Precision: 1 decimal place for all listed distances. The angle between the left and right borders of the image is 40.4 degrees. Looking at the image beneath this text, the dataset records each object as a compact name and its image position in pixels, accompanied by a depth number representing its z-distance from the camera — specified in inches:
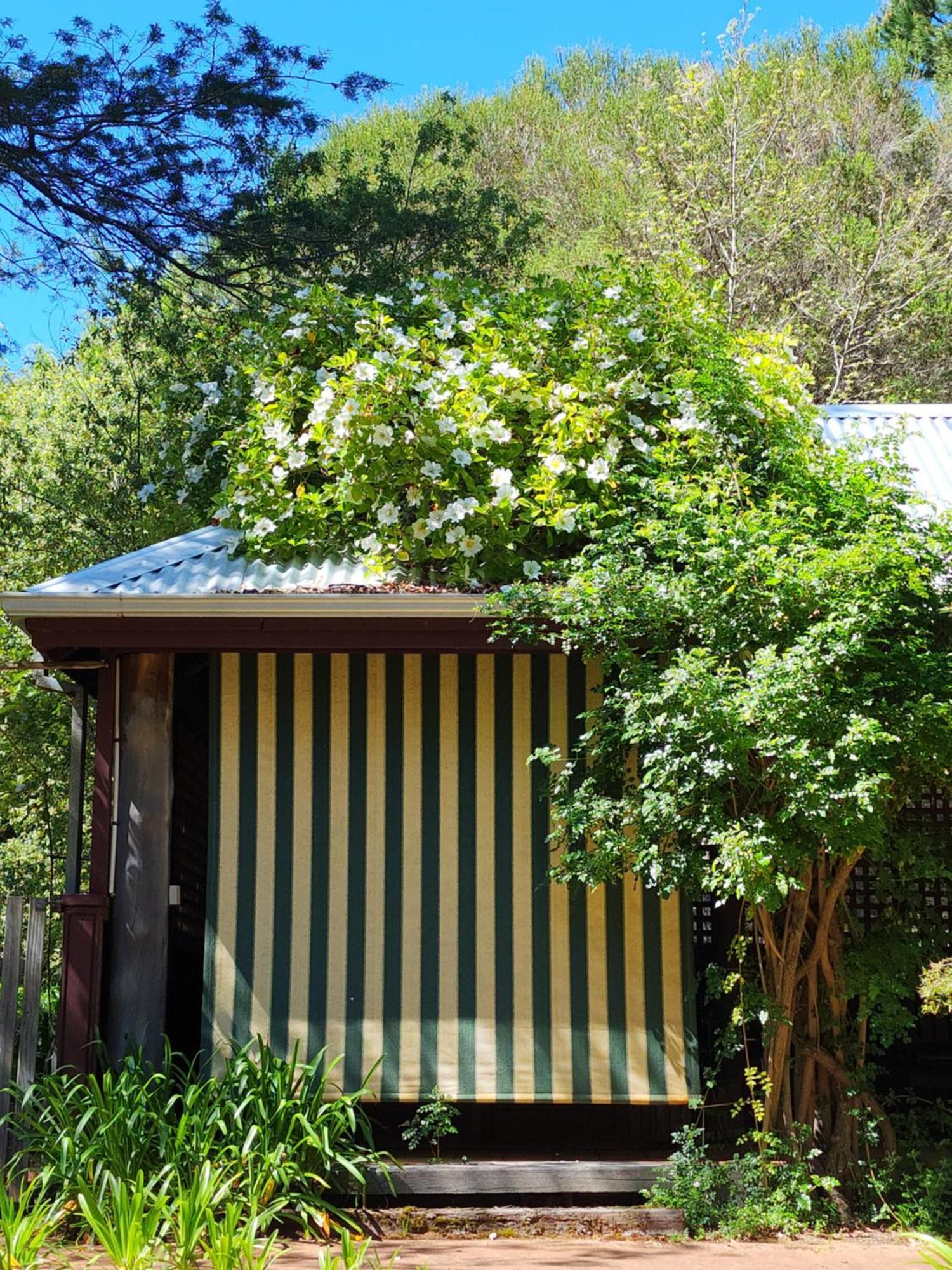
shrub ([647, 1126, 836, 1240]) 224.2
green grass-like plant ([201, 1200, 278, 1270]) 174.6
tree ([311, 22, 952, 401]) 722.2
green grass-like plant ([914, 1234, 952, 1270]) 166.7
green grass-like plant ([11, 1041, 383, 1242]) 206.1
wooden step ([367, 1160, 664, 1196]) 233.0
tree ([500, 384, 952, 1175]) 212.4
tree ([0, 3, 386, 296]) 359.9
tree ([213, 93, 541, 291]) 421.1
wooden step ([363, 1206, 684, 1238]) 226.2
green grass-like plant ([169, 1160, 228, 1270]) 180.7
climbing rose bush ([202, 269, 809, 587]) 264.1
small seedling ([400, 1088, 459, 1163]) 235.8
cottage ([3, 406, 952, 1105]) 239.9
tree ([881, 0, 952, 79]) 709.9
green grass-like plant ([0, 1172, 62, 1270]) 178.5
